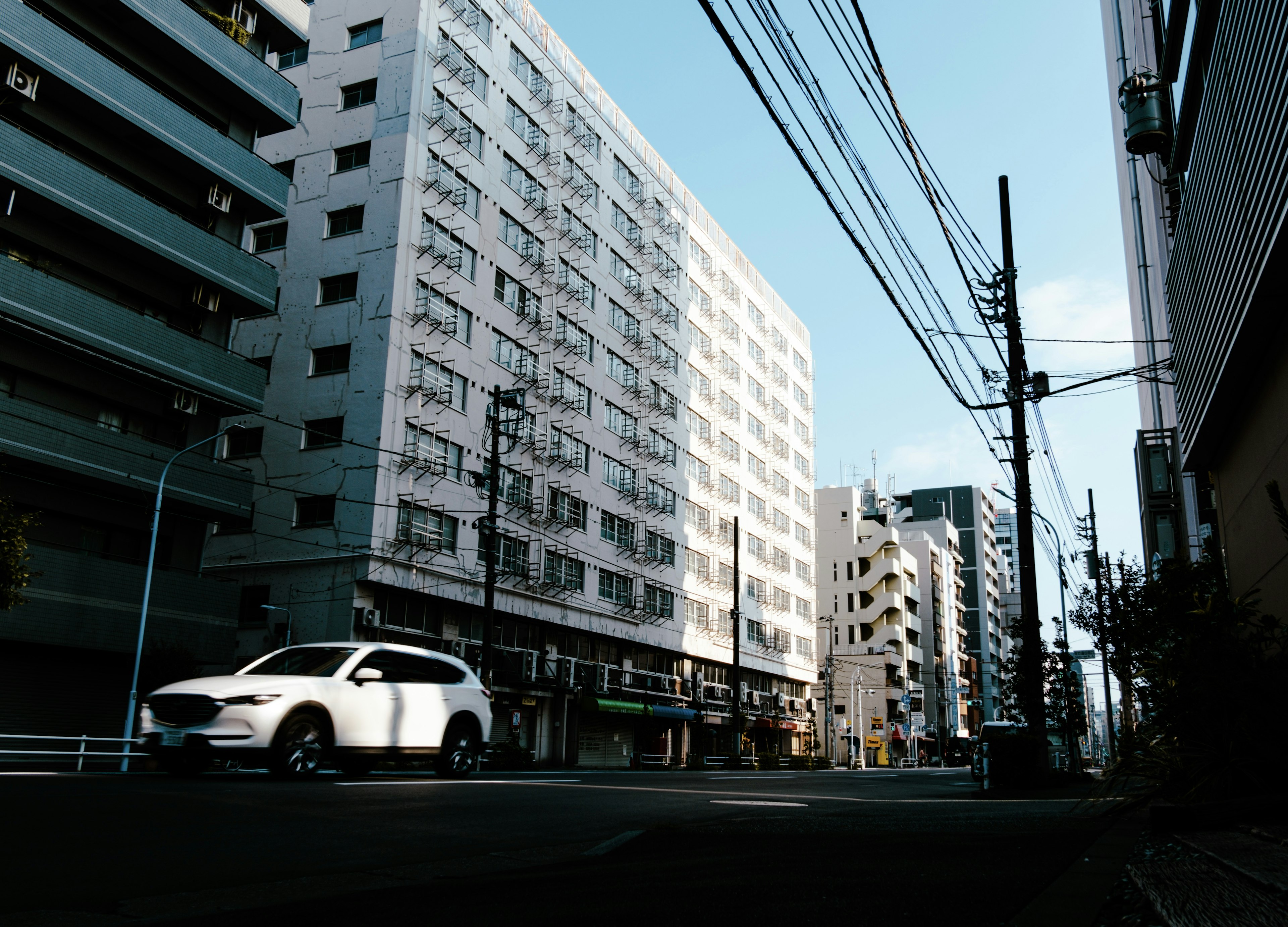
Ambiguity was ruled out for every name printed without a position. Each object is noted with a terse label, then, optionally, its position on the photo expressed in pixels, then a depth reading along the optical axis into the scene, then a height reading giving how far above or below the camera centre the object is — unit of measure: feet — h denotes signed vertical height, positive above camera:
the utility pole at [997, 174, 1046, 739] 64.59 +13.15
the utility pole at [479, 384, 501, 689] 100.99 +16.38
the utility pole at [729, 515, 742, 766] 163.22 +6.98
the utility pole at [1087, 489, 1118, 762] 109.81 +23.11
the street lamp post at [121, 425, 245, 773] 89.04 +9.29
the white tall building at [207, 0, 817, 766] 126.52 +48.46
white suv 40.88 +0.28
